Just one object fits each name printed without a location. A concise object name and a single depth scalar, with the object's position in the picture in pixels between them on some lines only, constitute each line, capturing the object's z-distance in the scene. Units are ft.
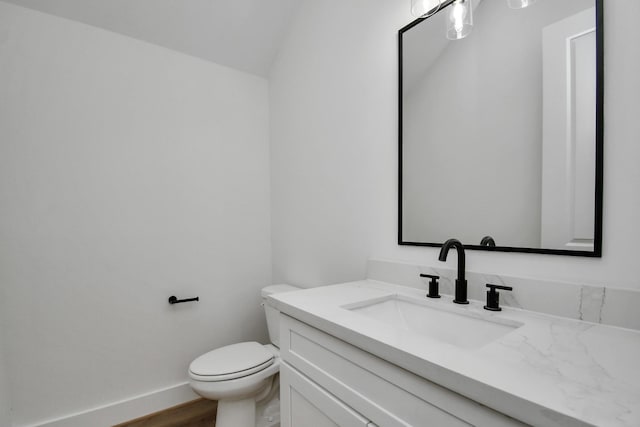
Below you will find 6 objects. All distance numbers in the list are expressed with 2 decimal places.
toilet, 4.59
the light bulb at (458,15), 3.46
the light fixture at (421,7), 3.51
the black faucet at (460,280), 3.14
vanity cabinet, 1.79
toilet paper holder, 5.92
